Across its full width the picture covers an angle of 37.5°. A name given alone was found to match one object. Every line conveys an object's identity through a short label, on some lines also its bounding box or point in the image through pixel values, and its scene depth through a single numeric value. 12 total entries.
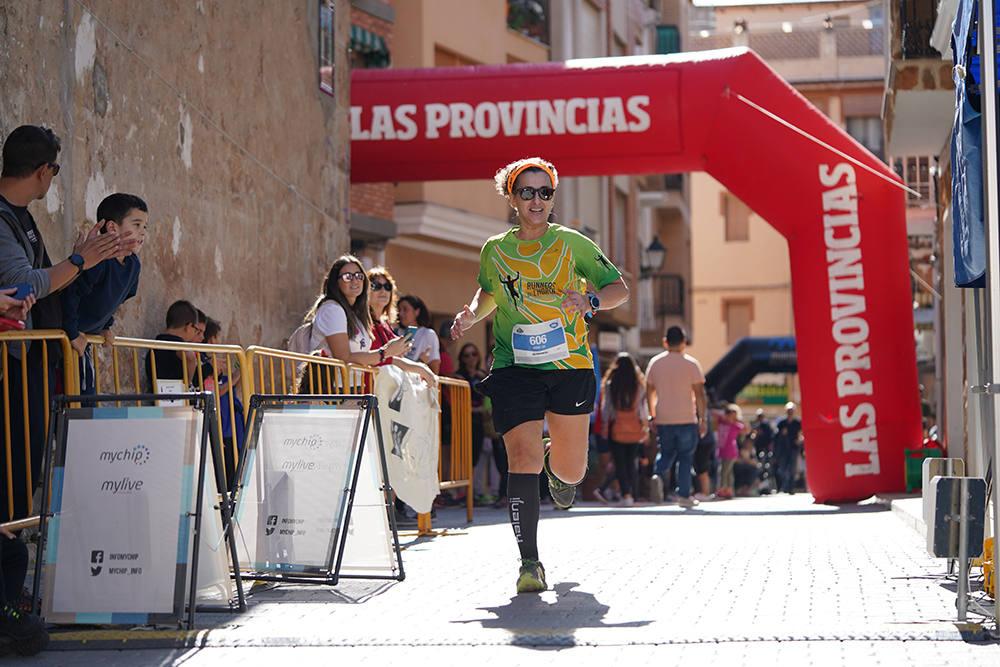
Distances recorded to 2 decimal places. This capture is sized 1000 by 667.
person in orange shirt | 14.84
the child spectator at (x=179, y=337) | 7.56
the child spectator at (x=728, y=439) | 22.89
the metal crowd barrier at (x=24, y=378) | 5.57
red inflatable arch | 13.31
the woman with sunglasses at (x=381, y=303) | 10.59
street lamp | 34.78
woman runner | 6.67
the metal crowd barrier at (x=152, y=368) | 6.39
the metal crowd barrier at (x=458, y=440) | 11.22
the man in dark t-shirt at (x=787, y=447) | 27.16
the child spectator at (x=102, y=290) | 5.96
